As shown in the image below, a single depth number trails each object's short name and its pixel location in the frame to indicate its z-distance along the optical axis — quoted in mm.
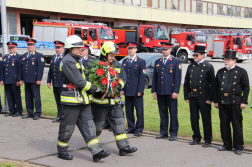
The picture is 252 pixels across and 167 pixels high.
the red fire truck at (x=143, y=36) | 28516
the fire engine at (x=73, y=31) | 25031
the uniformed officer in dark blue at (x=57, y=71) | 8344
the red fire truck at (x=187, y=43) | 28500
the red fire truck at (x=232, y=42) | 28641
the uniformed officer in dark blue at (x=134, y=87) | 7195
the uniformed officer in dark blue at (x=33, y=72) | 8781
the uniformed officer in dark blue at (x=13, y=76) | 9156
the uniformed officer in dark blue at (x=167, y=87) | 6828
